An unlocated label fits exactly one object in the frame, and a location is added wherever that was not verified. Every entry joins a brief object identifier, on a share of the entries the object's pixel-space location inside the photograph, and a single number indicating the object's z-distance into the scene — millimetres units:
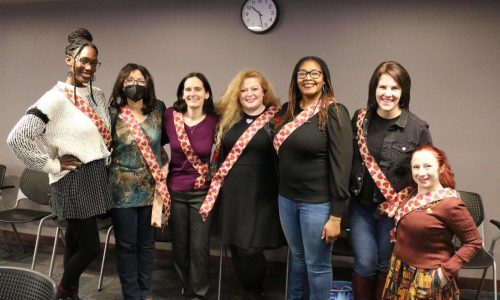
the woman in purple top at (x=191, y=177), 2318
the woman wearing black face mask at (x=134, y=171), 2199
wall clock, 2988
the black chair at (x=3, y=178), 3421
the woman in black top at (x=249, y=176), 2242
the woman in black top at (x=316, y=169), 1870
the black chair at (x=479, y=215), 2440
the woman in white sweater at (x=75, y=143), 1879
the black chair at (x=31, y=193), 3178
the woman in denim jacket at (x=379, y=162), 1864
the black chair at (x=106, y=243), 2803
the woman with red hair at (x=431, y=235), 1667
